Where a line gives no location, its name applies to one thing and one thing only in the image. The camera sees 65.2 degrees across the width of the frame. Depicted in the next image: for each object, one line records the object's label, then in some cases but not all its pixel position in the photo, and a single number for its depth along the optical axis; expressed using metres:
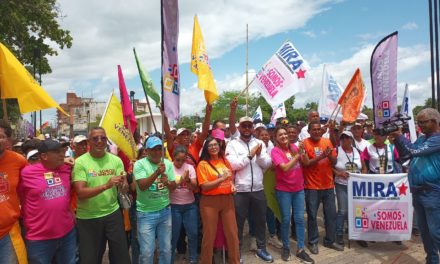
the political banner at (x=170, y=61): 3.82
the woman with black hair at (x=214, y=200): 4.47
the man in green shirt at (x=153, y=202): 4.05
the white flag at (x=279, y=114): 9.84
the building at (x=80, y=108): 92.49
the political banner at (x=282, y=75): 6.64
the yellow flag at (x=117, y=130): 4.83
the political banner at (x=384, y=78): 5.47
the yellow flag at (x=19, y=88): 4.09
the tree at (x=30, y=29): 13.26
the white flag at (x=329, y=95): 8.82
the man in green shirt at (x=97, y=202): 3.71
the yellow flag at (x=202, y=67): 4.59
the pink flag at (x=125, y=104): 4.84
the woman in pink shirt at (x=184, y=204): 4.69
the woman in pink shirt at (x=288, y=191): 5.17
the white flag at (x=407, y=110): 6.95
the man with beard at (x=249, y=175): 4.99
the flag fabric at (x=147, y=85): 4.11
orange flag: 6.29
